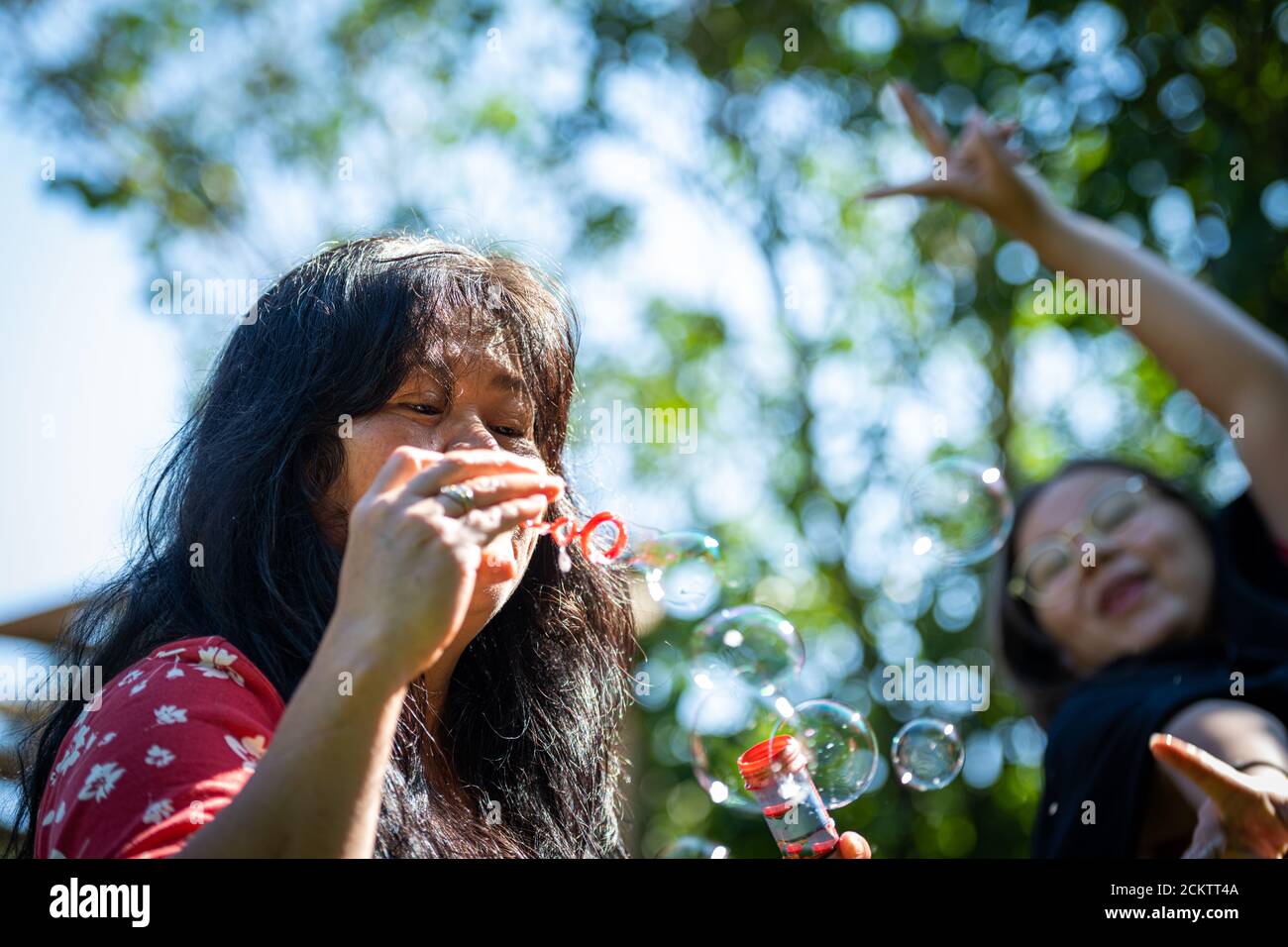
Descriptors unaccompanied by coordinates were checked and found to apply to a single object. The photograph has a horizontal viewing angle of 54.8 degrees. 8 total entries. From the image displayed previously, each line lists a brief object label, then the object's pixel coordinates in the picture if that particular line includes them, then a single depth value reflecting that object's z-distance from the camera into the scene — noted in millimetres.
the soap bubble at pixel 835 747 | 2336
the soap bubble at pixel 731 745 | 2398
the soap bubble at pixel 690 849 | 2643
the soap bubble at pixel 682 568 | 2418
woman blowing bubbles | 1206
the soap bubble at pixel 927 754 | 2664
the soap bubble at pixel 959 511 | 3197
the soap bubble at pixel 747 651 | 2580
